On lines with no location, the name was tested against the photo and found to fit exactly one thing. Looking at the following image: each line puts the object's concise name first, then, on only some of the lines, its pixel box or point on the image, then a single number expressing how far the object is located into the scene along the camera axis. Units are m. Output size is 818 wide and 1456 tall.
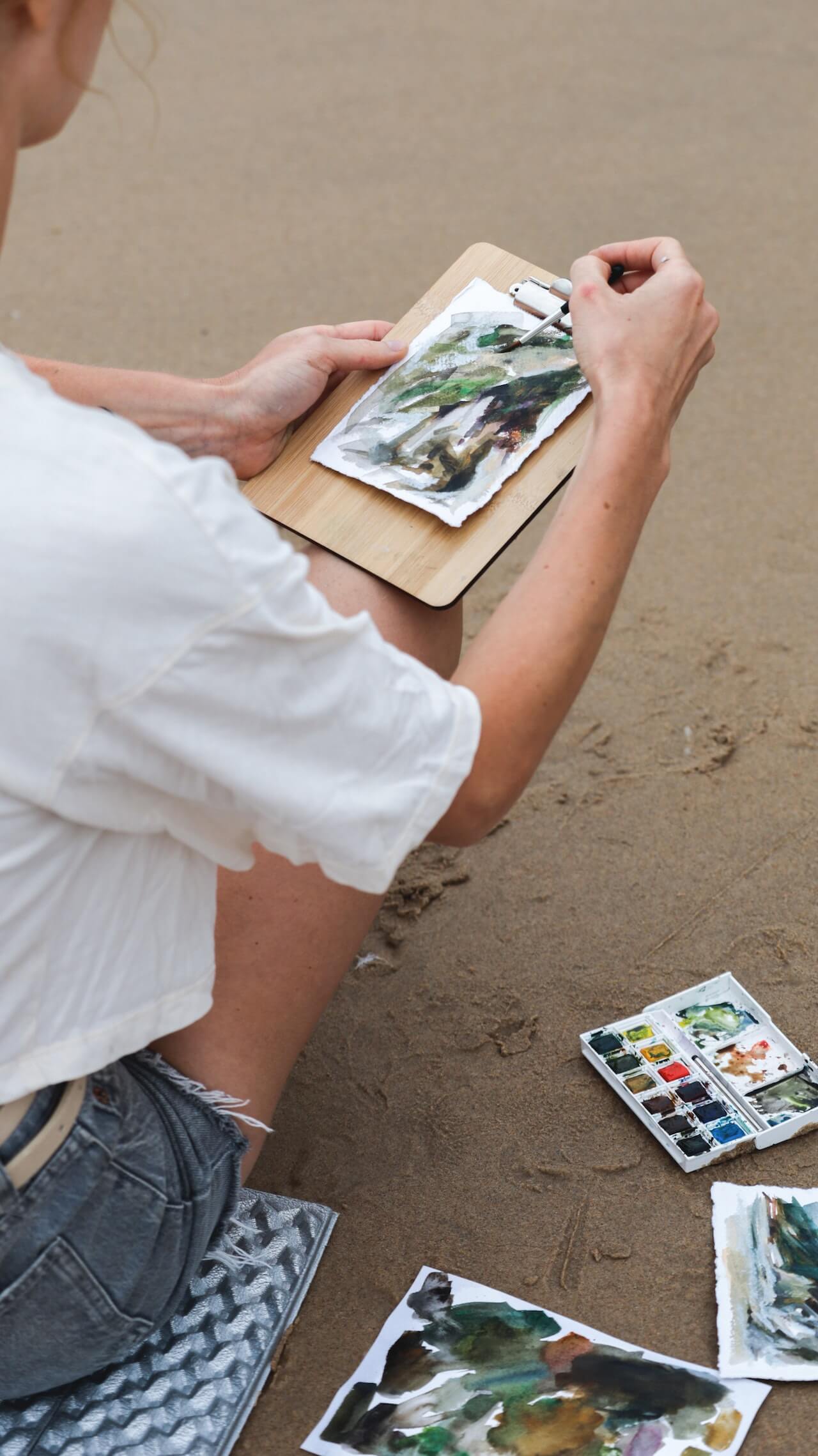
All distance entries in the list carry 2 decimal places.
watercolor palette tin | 1.56
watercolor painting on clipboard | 1.59
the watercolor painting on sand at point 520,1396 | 1.28
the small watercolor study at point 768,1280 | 1.33
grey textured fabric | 1.28
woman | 0.86
